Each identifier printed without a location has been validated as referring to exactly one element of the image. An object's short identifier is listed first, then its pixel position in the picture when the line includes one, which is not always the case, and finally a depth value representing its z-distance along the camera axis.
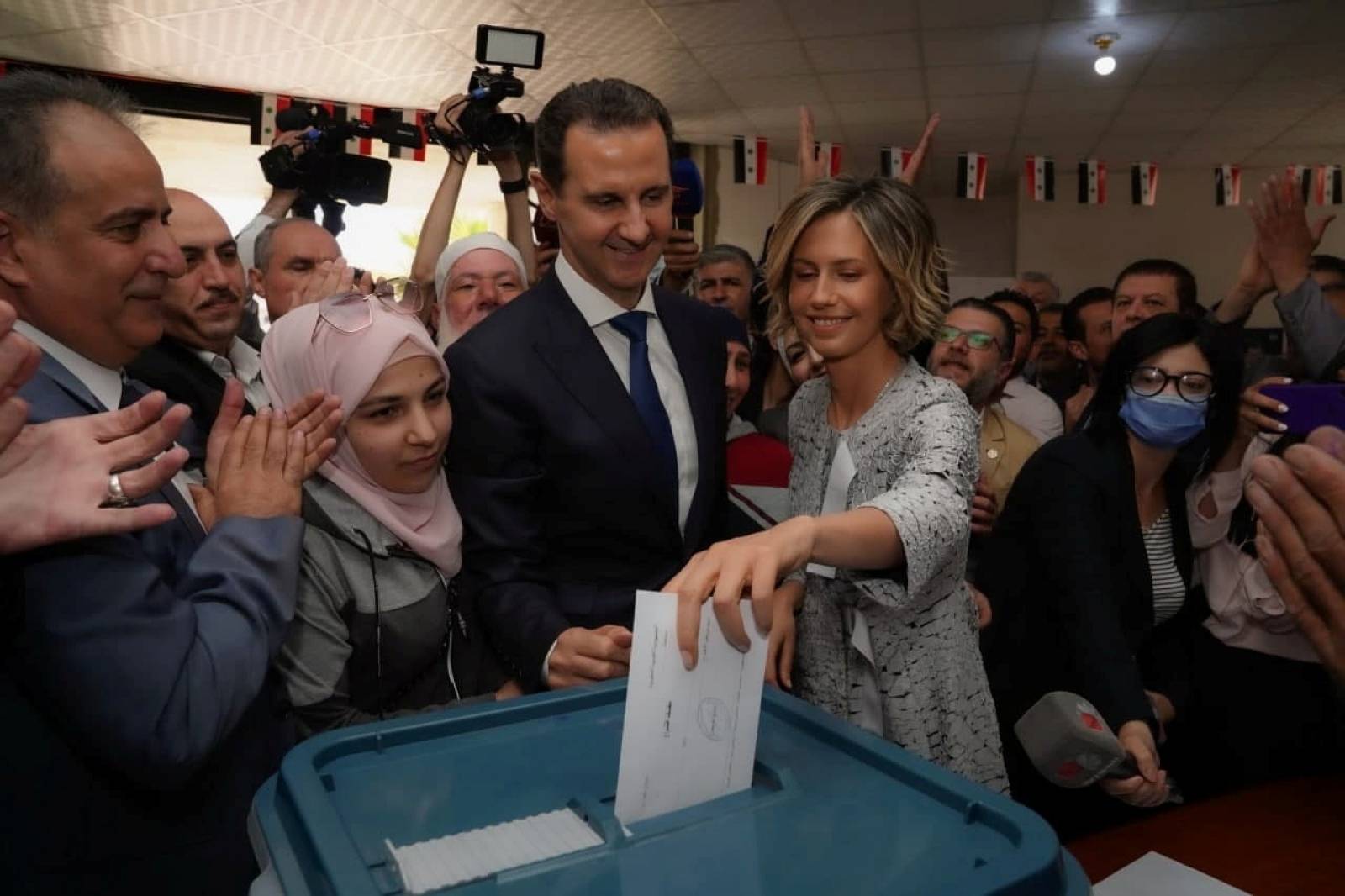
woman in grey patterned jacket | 1.36
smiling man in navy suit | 1.42
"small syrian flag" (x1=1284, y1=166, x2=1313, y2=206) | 8.79
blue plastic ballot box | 0.69
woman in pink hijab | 1.29
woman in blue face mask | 1.91
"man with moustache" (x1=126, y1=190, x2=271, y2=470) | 1.76
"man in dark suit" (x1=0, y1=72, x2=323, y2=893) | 0.87
